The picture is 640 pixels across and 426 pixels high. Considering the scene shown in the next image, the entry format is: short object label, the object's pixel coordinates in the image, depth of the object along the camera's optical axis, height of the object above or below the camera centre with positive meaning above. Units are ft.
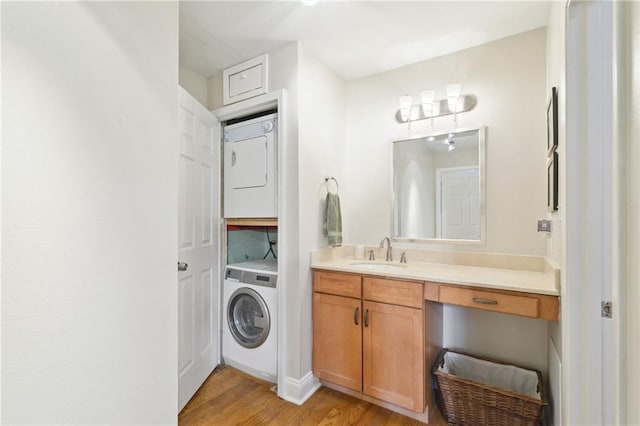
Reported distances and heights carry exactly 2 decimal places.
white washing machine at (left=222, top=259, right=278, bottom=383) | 7.48 -2.82
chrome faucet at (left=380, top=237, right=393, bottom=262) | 8.12 -0.99
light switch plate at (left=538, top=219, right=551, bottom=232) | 5.65 -0.24
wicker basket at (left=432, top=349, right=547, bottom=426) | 5.24 -3.57
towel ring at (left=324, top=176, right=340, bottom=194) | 7.98 +0.93
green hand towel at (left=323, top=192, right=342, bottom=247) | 7.70 -0.23
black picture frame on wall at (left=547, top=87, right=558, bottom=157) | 4.87 +1.54
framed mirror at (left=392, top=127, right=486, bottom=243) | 7.20 +0.65
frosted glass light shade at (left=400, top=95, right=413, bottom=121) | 7.73 +2.79
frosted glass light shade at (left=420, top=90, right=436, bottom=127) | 7.42 +2.82
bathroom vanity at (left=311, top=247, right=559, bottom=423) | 5.41 -2.07
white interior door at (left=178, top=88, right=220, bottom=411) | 6.50 -0.78
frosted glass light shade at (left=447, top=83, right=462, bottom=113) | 7.03 +2.81
